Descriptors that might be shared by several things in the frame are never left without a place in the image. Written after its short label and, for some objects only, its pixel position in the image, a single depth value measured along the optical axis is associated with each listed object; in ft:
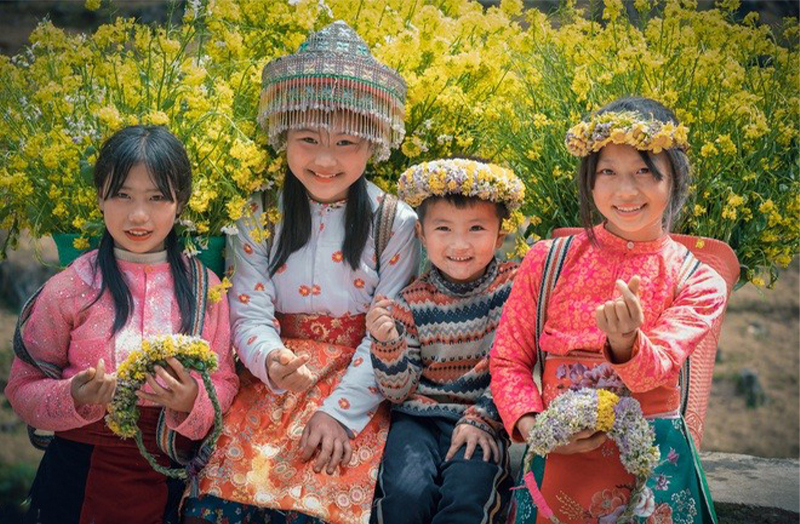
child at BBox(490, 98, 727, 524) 9.14
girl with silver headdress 9.91
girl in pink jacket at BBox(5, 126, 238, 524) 9.87
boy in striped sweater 9.84
